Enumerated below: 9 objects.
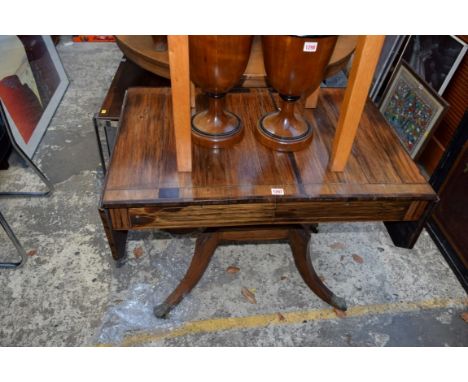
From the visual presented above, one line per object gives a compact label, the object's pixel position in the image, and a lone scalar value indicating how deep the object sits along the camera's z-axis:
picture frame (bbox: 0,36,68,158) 2.56
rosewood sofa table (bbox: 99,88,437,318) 1.15
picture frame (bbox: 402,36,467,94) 2.32
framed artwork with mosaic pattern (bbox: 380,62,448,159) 2.38
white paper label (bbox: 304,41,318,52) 1.02
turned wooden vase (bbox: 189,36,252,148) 1.02
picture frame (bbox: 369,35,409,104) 2.80
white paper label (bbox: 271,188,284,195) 1.15
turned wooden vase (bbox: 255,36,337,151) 1.03
